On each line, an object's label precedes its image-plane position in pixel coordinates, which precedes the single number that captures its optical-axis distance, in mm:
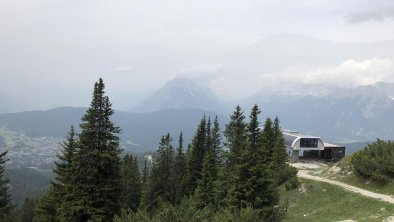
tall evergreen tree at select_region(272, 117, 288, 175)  49469
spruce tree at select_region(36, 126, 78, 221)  35525
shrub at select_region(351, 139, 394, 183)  35906
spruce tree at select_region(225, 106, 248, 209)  28969
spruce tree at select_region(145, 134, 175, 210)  60938
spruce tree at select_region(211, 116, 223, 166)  54984
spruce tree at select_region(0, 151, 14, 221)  37603
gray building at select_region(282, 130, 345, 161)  69125
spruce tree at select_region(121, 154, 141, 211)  71250
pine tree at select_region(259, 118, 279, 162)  54719
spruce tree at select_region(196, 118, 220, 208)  49306
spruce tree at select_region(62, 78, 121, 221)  30781
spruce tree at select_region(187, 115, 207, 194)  63625
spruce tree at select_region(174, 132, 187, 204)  64188
